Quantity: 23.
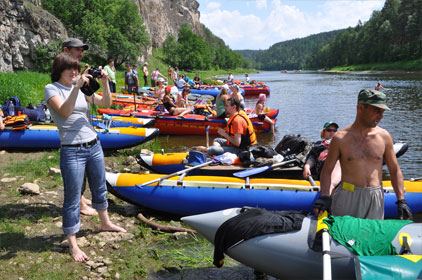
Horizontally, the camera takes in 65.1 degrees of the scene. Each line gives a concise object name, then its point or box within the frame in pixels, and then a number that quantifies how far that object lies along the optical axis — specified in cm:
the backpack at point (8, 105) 862
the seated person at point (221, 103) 1096
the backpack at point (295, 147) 633
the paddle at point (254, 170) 556
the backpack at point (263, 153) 618
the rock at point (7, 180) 615
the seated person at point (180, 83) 2200
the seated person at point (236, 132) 639
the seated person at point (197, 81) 2714
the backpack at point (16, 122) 828
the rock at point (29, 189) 554
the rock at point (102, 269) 379
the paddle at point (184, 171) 542
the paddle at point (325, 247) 263
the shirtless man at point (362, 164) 313
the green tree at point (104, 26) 3206
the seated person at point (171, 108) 1175
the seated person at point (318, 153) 538
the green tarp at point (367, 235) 290
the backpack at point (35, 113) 873
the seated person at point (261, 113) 1164
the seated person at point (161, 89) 1386
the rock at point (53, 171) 655
